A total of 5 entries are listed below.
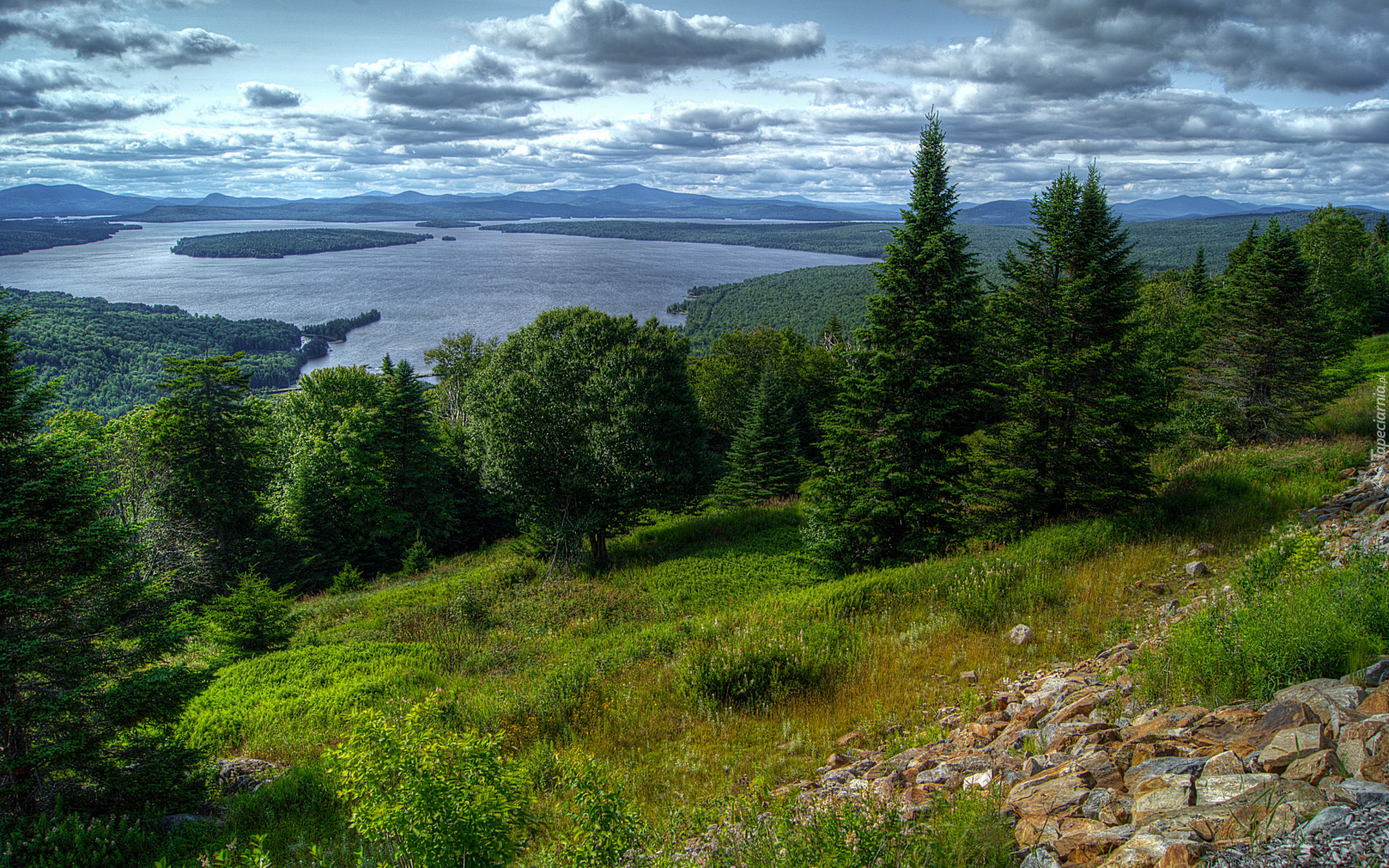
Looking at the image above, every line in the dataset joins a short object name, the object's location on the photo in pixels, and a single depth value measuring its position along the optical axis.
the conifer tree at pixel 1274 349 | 18.12
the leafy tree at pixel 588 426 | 22.02
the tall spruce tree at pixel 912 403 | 13.88
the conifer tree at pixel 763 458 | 34.16
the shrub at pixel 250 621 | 14.54
